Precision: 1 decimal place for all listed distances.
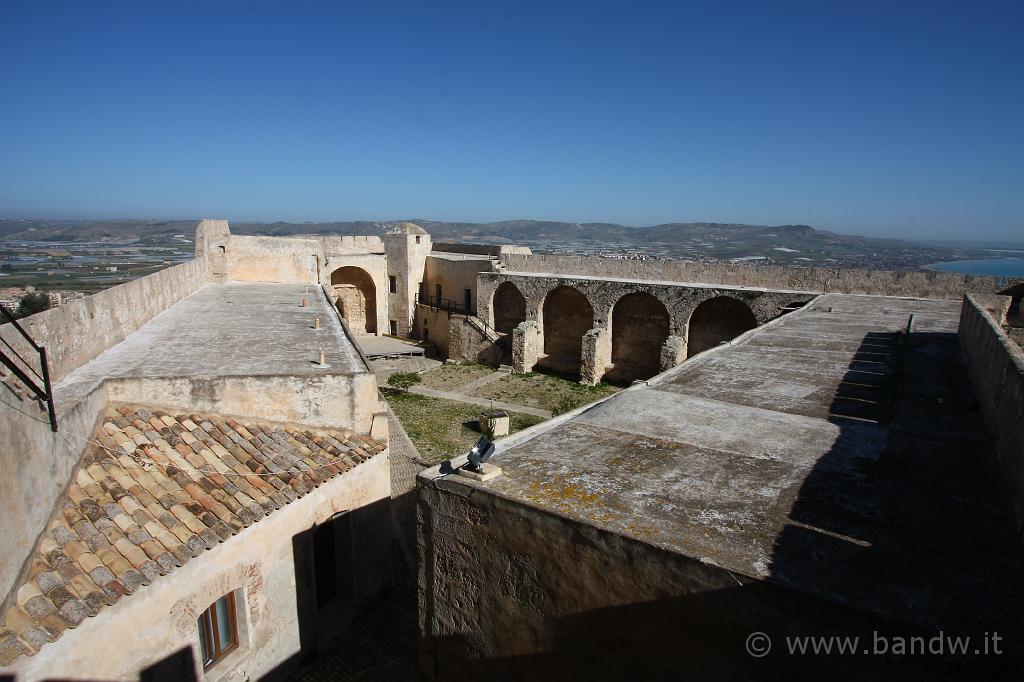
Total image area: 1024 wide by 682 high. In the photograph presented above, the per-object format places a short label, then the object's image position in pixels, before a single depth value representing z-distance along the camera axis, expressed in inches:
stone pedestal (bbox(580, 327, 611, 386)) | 834.8
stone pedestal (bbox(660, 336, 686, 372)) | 770.8
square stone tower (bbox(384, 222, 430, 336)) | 1115.3
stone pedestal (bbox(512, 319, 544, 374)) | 898.7
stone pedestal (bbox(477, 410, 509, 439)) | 597.6
